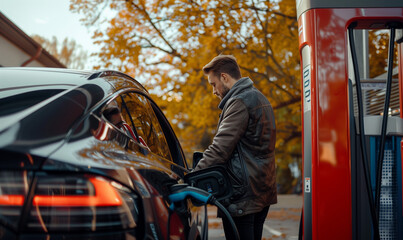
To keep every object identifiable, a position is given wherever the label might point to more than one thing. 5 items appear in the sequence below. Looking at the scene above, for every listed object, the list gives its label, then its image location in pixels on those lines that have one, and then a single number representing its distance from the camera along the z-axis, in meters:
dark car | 1.27
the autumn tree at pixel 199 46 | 10.69
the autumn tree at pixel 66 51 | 26.36
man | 3.00
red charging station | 3.03
